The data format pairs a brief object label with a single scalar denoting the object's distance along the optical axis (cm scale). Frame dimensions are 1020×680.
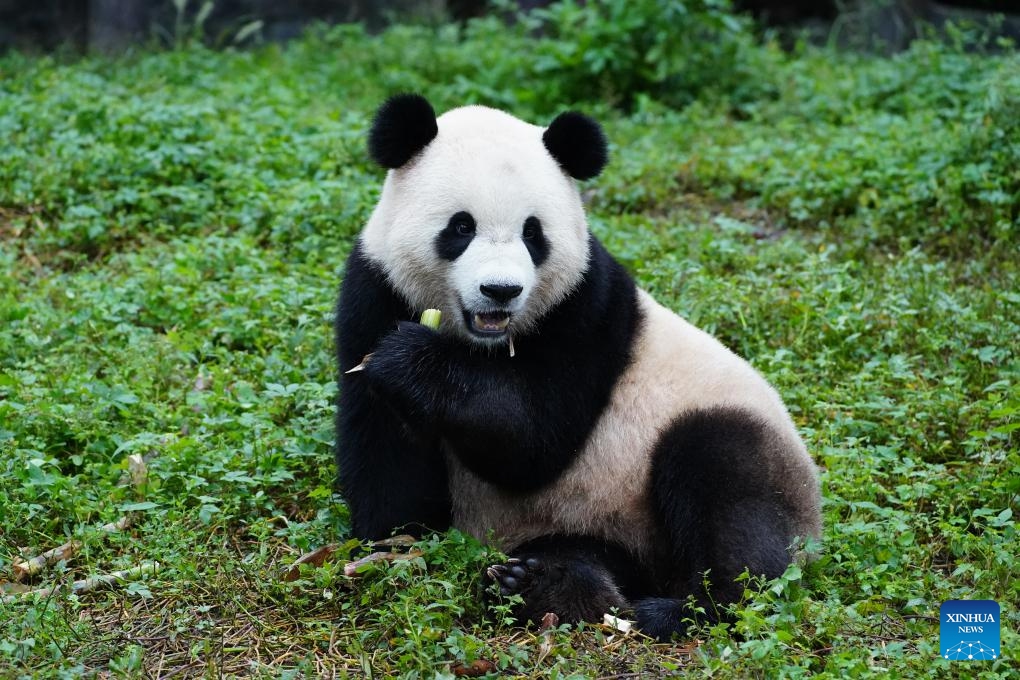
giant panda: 887
